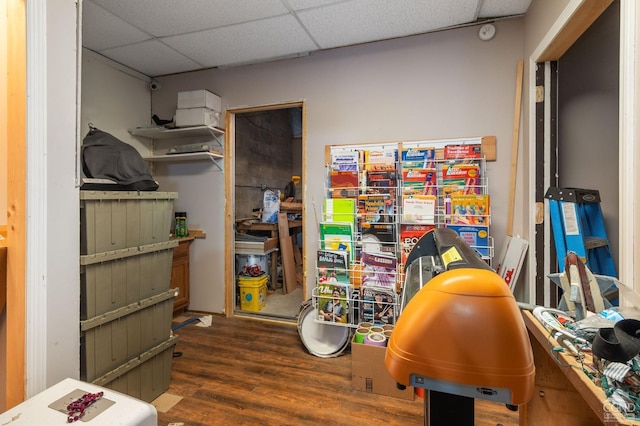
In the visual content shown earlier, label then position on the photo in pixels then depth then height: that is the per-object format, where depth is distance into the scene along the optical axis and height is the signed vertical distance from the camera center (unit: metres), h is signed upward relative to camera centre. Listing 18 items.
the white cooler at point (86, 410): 0.98 -0.70
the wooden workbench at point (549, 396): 0.94 -0.64
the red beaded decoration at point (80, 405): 1.00 -0.69
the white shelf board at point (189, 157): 2.89 +0.56
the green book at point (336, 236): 2.39 -0.21
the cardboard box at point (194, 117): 2.87 +0.93
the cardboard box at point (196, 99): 2.87 +1.11
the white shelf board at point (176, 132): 2.92 +0.83
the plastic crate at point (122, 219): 1.45 -0.04
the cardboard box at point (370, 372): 1.85 -1.04
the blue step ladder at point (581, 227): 1.47 -0.09
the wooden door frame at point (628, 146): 0.97 +0.22
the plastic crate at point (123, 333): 1.45 -0.69
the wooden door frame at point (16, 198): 1.20 +0.05
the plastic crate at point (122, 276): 1.45 -0.37
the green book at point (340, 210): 2.49 +0.01
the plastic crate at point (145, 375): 1.59 -0.96
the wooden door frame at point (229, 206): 3.09 +0.05
